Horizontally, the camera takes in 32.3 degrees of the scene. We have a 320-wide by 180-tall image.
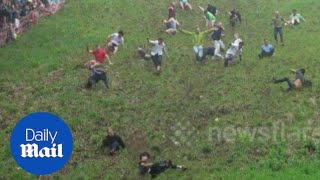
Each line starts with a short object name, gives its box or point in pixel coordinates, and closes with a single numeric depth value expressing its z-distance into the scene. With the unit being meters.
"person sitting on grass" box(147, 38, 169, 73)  27.72
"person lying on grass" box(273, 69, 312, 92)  24.41
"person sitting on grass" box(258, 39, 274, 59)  29.58
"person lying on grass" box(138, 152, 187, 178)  17.75
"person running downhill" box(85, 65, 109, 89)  24.88
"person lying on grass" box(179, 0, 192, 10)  39.28
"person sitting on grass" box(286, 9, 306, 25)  36.12
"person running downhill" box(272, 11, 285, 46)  32.03
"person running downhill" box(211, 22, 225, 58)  29.91
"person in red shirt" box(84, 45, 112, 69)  27.38
